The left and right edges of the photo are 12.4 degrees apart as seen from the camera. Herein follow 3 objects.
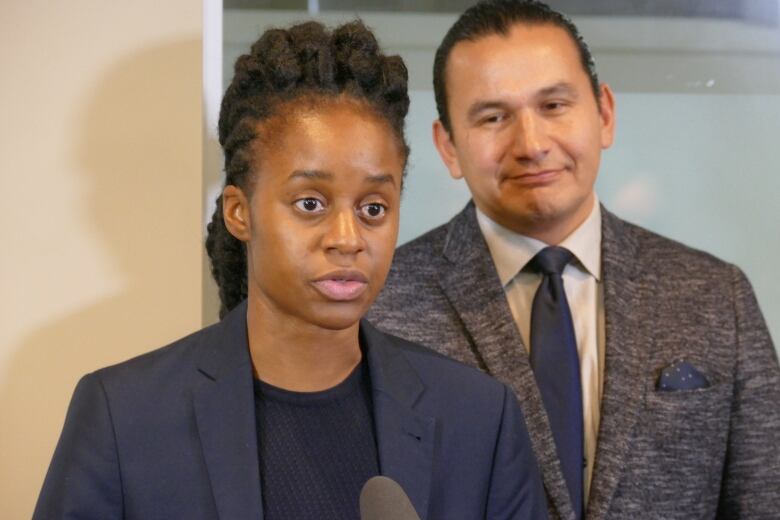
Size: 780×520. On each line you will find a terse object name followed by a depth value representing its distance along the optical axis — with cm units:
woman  337
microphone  320
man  366
